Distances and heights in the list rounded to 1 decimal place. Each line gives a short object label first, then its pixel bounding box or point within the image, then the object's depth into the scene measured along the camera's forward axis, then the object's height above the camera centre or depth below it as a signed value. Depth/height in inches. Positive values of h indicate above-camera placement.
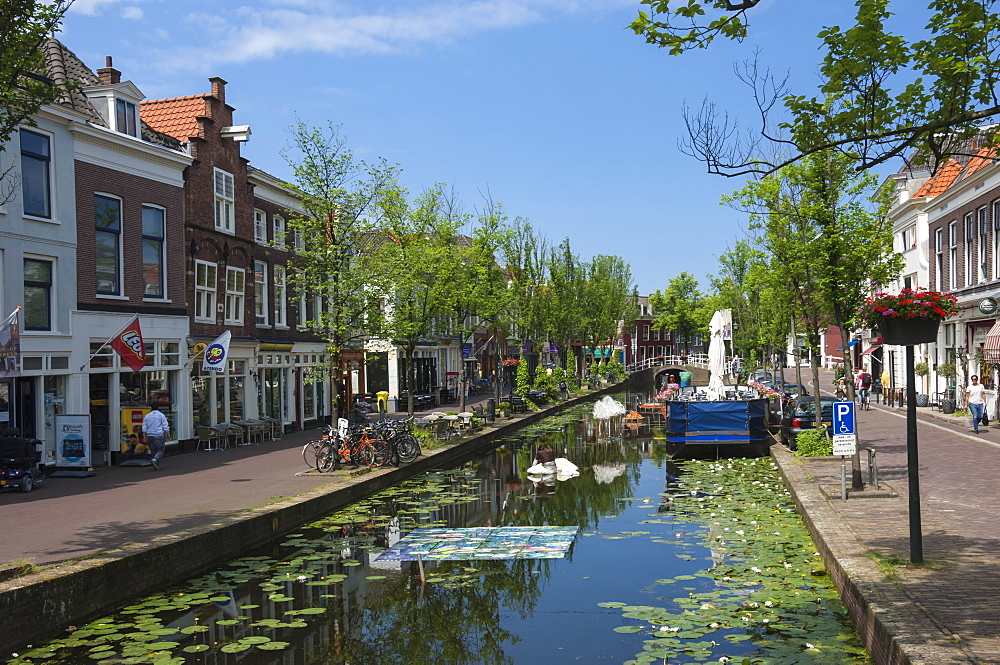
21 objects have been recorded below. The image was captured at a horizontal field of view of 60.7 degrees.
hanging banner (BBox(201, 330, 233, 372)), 979.3 -4.4
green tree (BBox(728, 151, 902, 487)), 686.5 +95.6
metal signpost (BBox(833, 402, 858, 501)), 550.0 -58.6
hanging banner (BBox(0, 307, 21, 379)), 654.5 +6.2
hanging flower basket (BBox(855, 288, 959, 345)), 388.8 +12.9
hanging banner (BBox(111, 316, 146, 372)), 798.5 +7.0
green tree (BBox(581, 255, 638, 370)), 2568.9 +156.0
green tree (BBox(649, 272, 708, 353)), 4717.0 +223.6
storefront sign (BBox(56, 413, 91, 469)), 762.2 -76.9
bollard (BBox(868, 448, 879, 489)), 574.8 -86.7
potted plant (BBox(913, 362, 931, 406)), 1331.2 -65.1
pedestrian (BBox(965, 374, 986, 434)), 948.0 -66.5
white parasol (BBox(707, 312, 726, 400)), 1104.8 -7.5
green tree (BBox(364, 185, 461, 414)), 1002.7 +102.2
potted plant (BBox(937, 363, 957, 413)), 1182.3 -46.2
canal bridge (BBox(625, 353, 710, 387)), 3266.2 -89.2
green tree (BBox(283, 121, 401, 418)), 836.0 +108.4
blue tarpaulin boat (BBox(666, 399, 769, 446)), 936.3 -85.0
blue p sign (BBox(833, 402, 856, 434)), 563.8 -49.5
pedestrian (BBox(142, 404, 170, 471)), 826.8 -77.0
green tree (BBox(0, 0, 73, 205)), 381.1 +140.0
